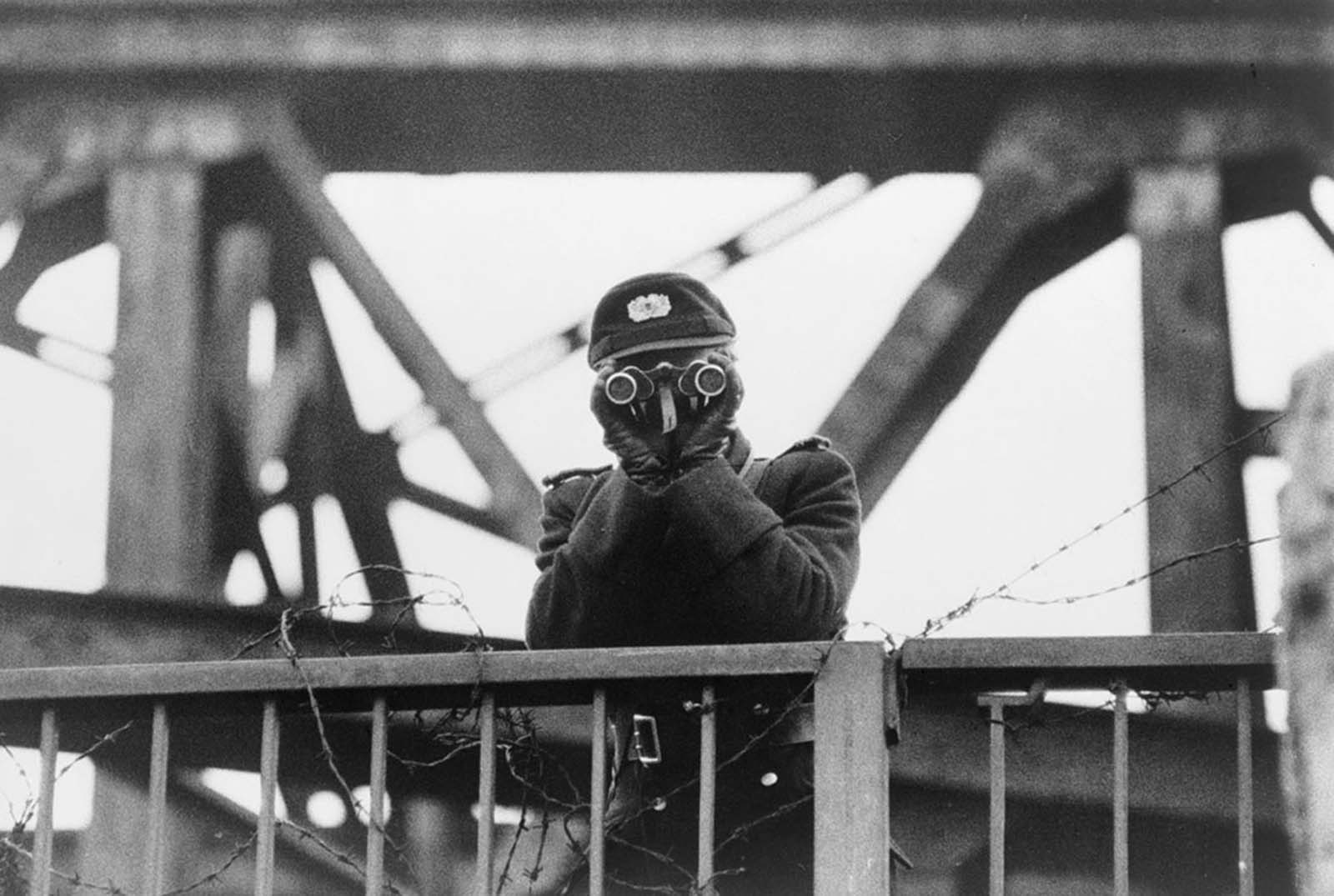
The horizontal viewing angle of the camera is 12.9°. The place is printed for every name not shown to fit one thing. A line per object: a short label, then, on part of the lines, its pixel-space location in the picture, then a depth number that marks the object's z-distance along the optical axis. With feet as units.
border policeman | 31.14
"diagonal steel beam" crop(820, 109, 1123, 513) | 46.27
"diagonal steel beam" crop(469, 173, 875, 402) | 49.68
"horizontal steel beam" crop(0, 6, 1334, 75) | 47.26
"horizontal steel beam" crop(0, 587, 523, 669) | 41.70
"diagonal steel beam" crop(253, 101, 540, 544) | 47.06
